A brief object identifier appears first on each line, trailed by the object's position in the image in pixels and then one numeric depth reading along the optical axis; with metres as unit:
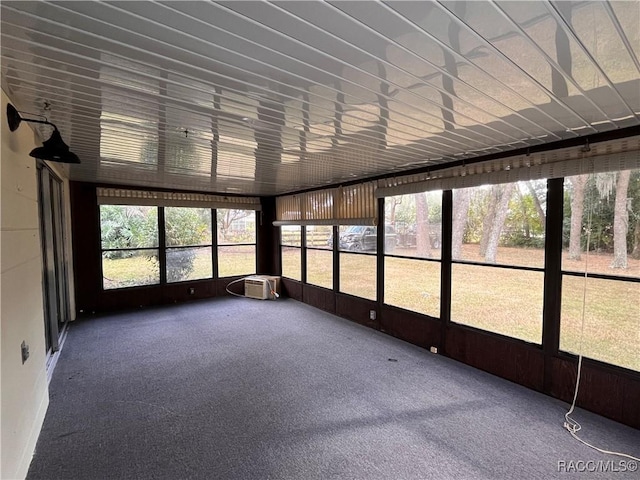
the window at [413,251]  4.17
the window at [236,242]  7.15
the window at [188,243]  6.46
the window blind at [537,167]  2.49
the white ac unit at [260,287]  6.91
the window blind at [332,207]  4.99
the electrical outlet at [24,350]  2.10
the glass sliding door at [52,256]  3.66
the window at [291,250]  6.88
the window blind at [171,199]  5.69
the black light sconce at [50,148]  1.99
